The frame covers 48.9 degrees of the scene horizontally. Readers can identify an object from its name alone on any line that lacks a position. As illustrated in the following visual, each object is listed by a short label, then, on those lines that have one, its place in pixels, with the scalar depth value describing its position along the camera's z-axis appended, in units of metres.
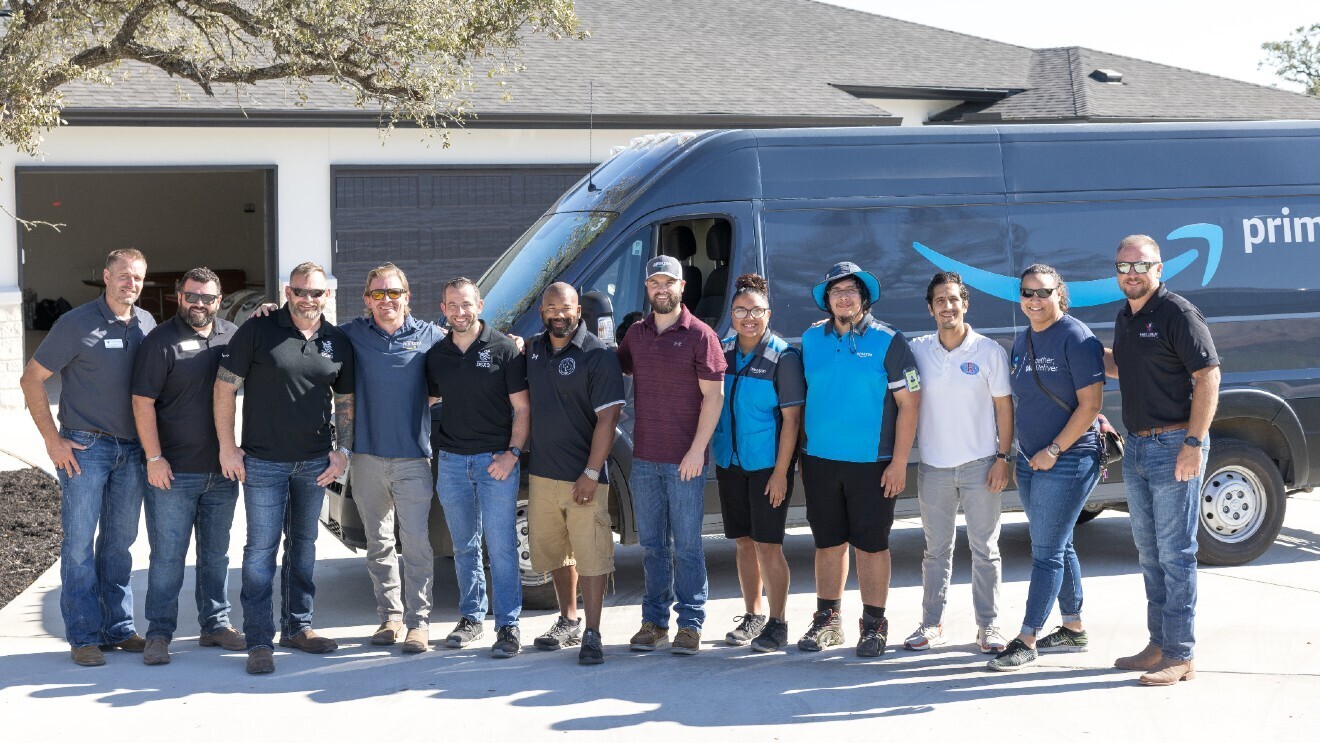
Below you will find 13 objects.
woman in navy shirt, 6.30
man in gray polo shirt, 6.44
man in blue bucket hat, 6.48
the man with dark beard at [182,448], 6.45
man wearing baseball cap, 6.54
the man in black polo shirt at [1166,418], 6.00
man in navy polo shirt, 6.70
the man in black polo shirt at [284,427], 6.45
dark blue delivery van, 7.62
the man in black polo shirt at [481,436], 6.64
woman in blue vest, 6.59
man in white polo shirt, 6.50
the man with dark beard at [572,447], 6.54
